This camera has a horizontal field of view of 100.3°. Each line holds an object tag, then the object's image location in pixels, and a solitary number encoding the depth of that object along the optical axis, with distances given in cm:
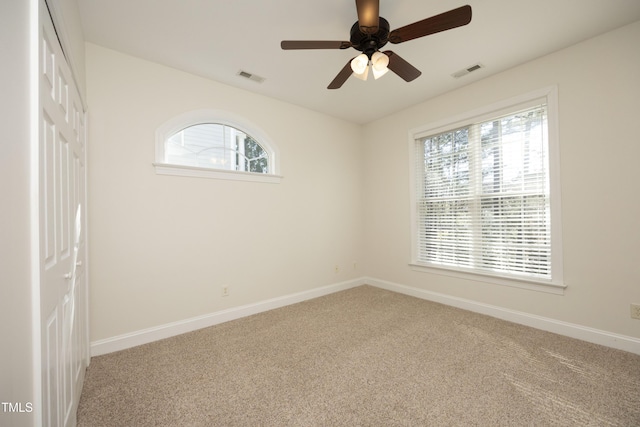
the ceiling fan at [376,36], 166
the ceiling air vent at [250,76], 296
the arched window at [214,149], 282
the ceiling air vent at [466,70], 289
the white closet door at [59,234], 102
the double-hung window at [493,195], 275
